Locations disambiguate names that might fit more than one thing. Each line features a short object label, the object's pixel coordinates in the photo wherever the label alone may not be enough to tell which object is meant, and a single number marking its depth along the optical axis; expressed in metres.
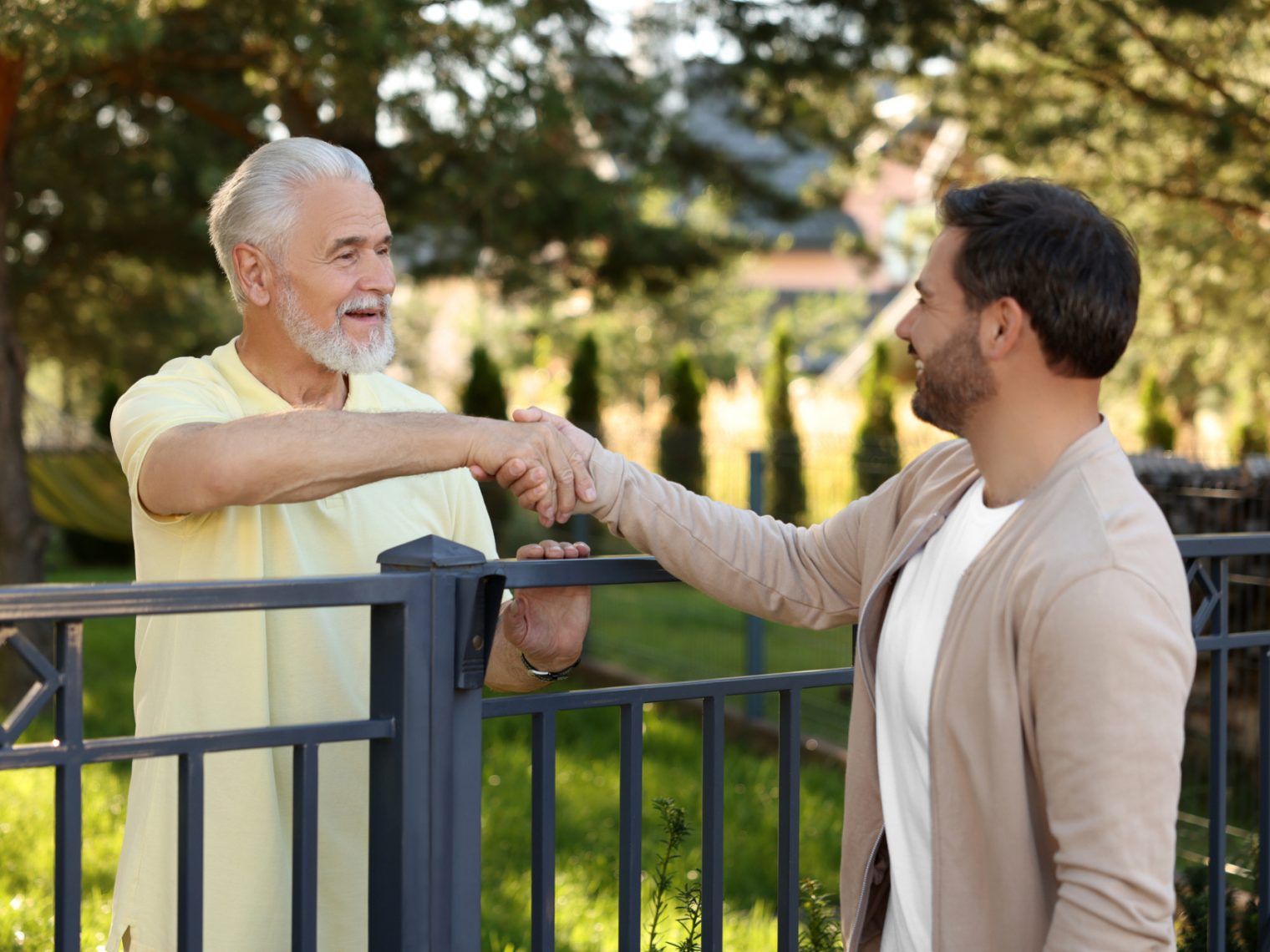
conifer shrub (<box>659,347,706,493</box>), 14.77
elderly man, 1.99
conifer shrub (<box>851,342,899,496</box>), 14.20
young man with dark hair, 1.54
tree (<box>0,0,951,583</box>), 6.66
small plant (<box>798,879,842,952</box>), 2.85
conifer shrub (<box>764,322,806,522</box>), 8.95
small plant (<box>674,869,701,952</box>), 2.40
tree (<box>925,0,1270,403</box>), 8.52
